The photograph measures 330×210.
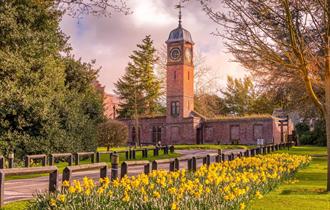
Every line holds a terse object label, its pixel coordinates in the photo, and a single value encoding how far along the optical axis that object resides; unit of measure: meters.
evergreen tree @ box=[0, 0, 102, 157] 19.78
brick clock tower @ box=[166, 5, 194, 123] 58.00
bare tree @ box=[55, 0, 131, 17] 10.98
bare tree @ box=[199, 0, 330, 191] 11.26
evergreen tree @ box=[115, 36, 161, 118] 65.12
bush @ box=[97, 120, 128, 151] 30.16
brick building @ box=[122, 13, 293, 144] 56.09
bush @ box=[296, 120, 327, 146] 50.60
